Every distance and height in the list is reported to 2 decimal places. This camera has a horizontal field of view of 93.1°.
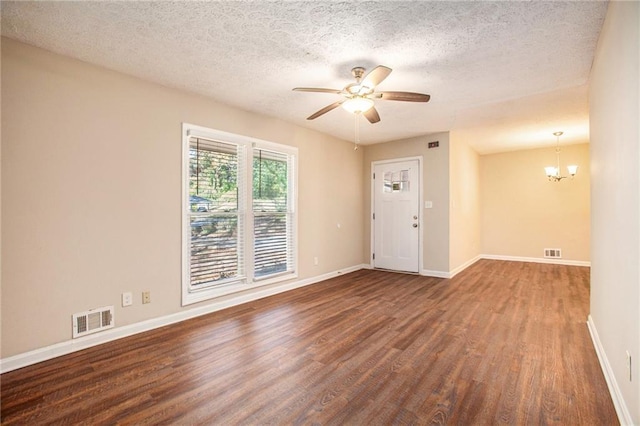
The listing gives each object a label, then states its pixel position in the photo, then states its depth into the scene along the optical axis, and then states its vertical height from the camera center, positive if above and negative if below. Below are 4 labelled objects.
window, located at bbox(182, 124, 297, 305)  3.51 +0.03
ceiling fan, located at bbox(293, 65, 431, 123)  2.62 +1.11
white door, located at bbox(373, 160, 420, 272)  5.72 -0.02
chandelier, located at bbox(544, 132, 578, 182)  5.99 +0.90
